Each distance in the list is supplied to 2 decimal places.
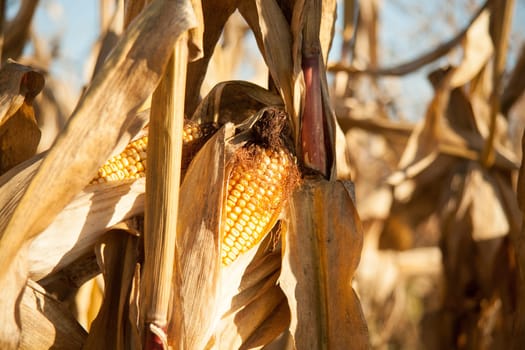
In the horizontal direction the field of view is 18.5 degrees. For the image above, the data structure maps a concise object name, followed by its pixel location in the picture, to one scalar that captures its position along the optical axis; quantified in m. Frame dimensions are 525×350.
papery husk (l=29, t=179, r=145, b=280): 1.17
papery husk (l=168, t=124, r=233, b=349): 1.17
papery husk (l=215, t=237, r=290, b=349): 1.20
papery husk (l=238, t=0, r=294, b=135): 1.23
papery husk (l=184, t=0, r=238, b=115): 1.26
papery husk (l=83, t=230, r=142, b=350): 1.18
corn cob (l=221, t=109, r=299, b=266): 1.20
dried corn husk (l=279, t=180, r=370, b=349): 1.21
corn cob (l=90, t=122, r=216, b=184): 1.20
